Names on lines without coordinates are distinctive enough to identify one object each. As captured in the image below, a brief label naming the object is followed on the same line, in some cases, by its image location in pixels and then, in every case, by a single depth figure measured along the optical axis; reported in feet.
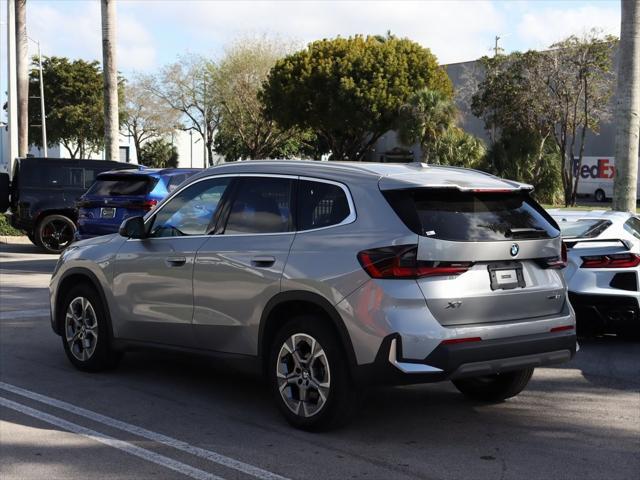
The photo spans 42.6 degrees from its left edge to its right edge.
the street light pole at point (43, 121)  166.68
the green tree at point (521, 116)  130.11
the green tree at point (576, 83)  125.80
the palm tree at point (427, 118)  135.54
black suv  55.83
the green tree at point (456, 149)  131.34
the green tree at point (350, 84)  151.43
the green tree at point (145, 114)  231.50
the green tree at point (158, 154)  281.54
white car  27.53
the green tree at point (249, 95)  184.55
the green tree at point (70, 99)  199.31
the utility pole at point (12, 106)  83.76
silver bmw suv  16.46
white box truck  160.04
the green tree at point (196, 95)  204.64
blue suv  43.27
